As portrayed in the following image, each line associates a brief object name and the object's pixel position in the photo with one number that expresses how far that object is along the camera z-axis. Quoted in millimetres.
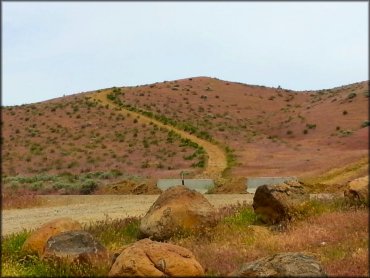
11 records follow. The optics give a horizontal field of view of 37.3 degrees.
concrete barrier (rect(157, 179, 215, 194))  29966
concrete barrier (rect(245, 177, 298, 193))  29469
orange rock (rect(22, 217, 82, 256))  13000
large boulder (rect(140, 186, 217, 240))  14594
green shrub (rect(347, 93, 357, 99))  72188
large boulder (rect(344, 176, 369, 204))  16359
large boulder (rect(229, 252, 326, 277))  8812
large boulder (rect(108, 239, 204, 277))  9617
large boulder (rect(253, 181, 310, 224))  16109
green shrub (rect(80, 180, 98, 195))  32250
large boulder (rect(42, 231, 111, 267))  11320
